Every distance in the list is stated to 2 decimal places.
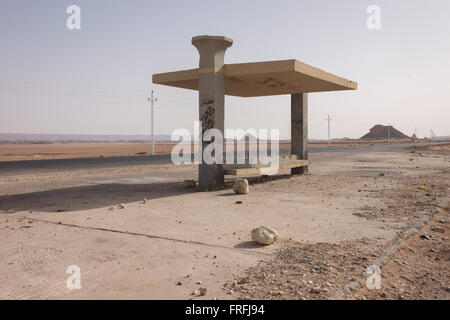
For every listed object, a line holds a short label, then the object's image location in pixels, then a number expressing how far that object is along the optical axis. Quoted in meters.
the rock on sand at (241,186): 9.95
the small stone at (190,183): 11.36
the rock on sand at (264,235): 5.04
